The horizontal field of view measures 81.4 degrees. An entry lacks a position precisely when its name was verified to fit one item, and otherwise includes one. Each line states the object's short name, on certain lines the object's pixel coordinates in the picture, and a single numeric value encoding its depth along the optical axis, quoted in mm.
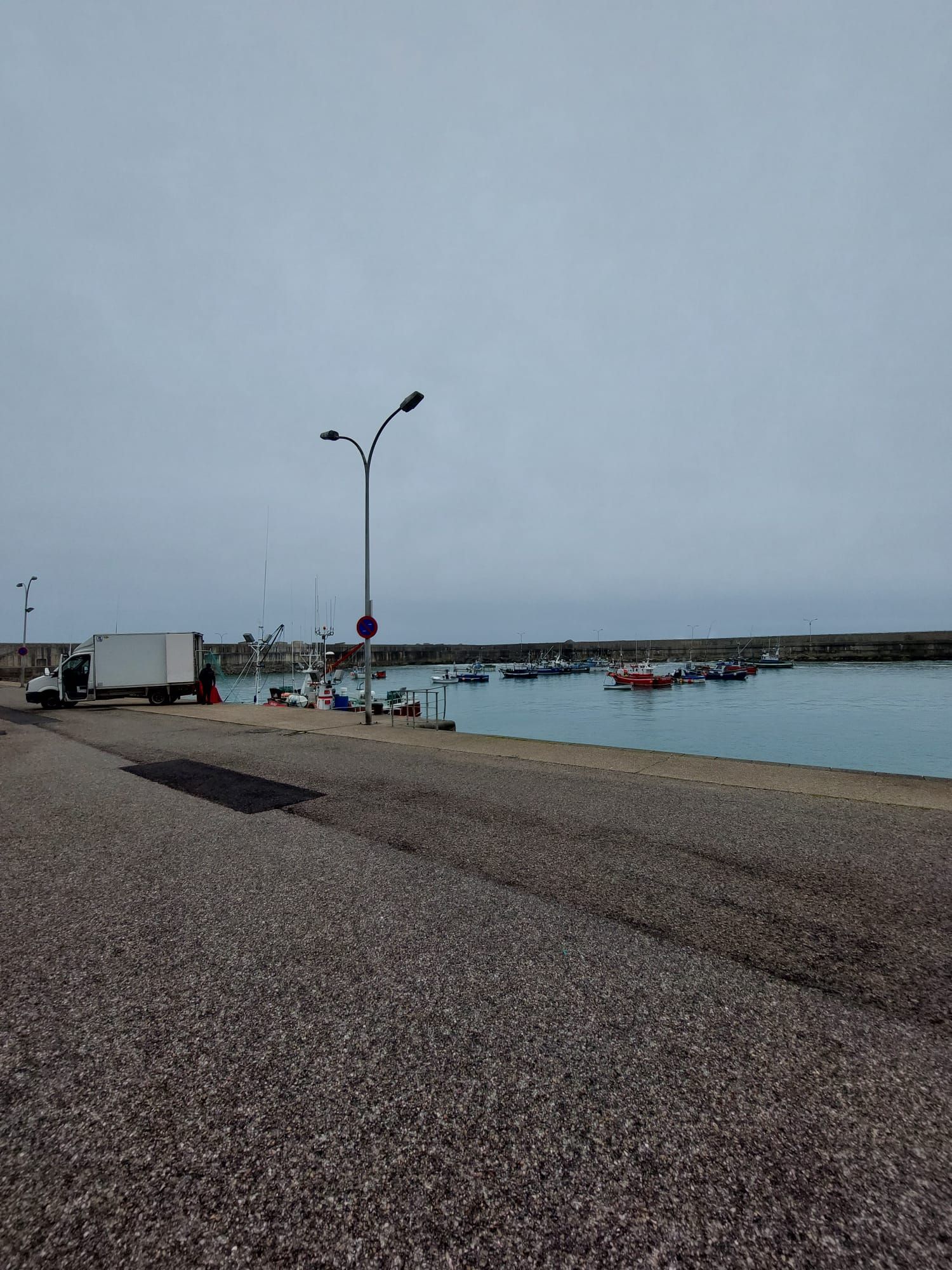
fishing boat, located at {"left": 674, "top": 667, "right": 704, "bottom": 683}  82062
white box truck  20844
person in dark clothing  21984
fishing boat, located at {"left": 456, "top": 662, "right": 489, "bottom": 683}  92250
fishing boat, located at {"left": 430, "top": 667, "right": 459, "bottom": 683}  93875
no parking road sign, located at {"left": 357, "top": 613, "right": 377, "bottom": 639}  13742
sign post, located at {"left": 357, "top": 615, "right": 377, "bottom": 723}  13773
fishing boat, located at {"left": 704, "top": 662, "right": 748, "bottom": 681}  86750
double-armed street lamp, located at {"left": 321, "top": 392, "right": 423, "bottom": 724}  14320
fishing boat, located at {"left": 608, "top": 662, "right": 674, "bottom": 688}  73188
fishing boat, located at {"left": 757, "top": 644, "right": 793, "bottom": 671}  113188
